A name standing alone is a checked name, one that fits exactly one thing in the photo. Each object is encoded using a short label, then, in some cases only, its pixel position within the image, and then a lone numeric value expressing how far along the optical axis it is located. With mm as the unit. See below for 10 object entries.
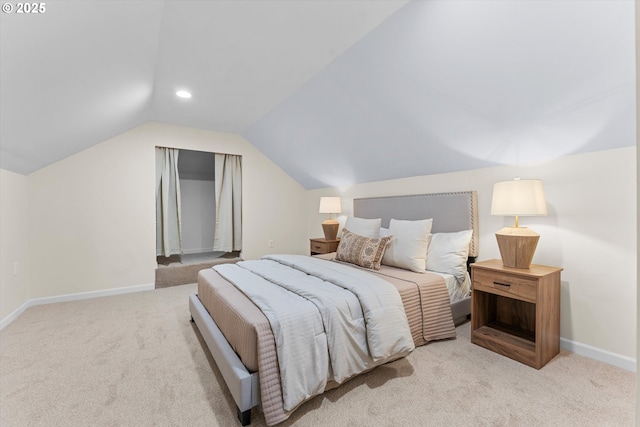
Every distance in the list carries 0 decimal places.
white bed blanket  1496
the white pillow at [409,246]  2717
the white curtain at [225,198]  4566
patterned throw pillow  2826
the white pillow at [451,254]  2598
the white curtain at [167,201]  4082
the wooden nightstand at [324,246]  4262
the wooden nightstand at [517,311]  1951
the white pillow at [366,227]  3408
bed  1442
